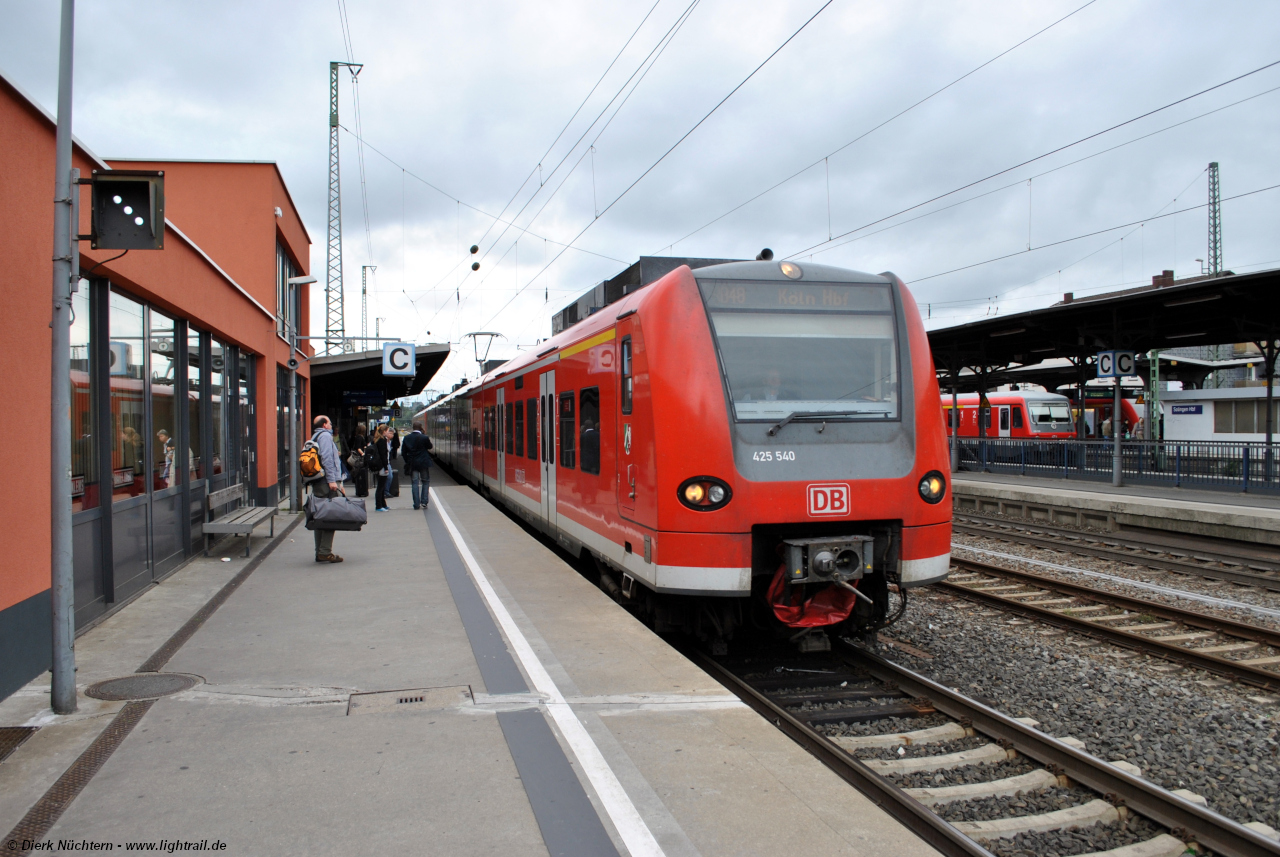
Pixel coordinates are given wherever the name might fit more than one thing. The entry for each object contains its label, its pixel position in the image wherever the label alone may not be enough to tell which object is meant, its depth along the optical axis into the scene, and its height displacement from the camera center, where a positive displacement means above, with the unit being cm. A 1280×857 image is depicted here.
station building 502 +40
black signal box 471 +126
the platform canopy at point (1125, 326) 1562 +231
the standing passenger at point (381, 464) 1559 -44
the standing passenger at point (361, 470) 1883 -65
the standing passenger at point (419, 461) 1517 -39
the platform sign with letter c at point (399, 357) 1980 +188
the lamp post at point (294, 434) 1545 +13
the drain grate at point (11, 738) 407 -141
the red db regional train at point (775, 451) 575 -12
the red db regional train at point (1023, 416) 3253 +53
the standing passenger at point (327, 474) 969 -38
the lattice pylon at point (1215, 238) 4528 +980
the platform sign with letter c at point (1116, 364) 1781 +132
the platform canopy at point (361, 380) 2355 +201
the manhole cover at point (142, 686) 491 -141
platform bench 1003 -93
